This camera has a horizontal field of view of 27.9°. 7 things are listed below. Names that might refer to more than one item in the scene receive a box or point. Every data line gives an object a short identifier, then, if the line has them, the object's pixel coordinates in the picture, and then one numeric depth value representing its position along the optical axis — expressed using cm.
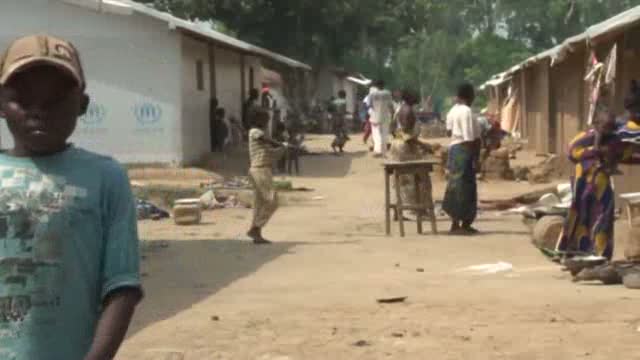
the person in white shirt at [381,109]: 2942
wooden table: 1488
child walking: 1355
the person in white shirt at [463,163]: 1470
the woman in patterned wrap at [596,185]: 1052
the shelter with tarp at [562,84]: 1655
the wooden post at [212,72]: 2769
